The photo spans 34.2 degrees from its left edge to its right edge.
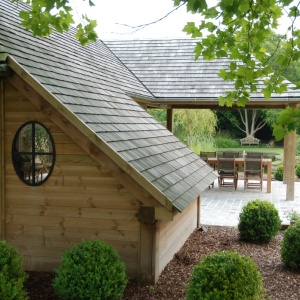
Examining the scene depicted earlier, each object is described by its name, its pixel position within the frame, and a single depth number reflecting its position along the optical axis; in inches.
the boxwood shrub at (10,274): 179.0
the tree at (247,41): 209.2
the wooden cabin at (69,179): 237.9
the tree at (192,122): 1070.4
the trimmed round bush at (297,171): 792.6
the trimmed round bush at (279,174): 741.9
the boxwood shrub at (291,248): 268.9
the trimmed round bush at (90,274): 203.9
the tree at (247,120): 1573.6
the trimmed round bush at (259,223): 333.4
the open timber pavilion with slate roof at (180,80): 541.6
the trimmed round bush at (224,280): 180.4
